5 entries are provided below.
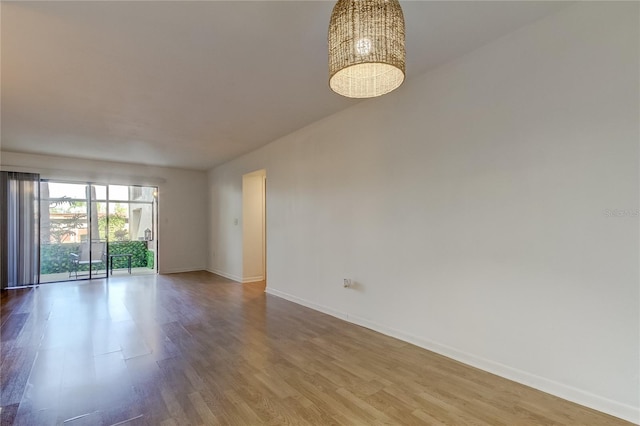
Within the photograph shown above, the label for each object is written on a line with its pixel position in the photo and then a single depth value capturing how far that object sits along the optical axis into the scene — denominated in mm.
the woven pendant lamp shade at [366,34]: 1479
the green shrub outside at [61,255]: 6590
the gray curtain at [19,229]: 5938
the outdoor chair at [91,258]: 6918
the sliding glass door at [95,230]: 6633
